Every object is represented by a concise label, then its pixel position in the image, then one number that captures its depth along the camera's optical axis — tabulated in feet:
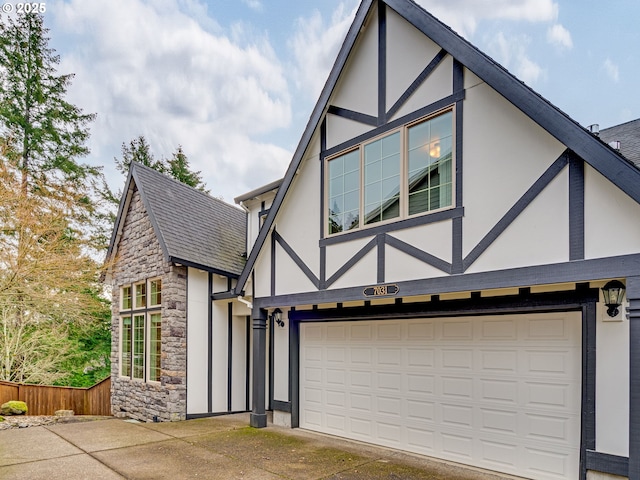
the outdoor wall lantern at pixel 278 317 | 28.40
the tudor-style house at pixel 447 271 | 14.57
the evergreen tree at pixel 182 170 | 78.28
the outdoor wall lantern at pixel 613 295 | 14.60
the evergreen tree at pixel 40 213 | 34.91
